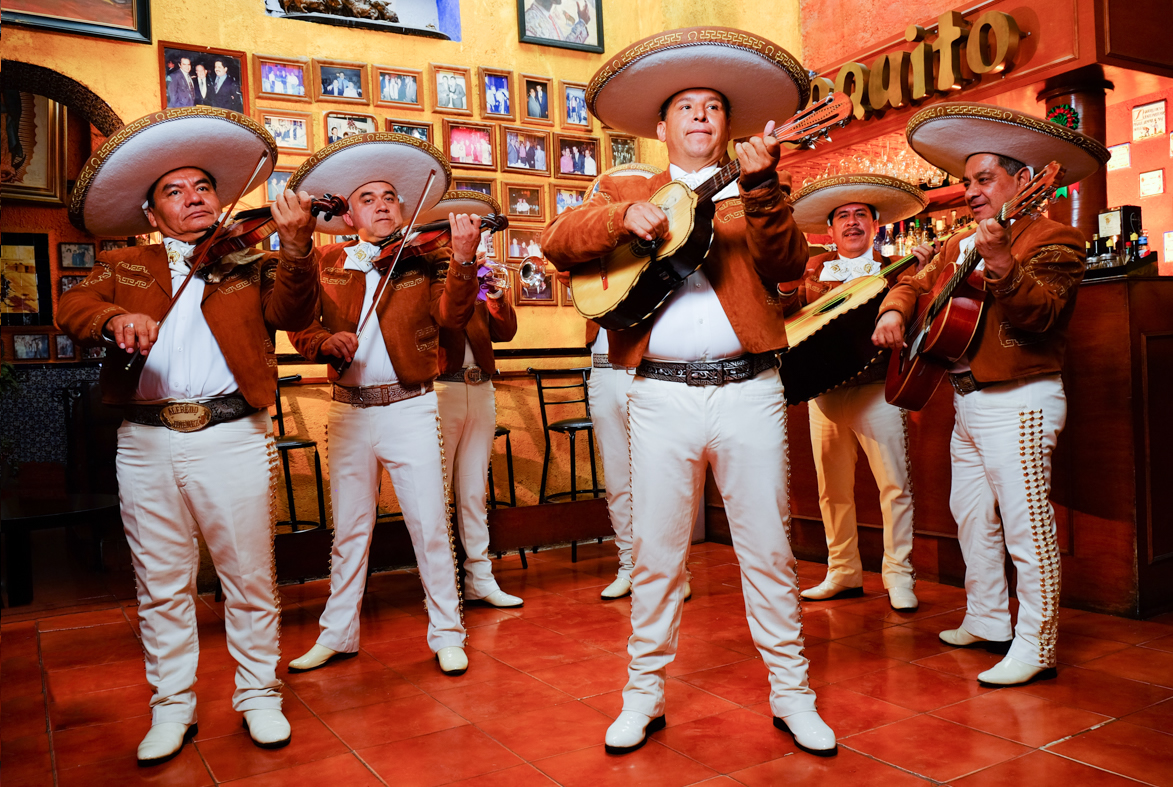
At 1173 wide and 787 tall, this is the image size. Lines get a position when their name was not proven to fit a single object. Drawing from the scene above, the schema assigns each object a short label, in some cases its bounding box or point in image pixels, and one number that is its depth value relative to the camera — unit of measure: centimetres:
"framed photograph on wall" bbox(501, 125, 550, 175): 579
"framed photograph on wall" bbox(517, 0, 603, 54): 583
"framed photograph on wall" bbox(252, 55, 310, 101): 509
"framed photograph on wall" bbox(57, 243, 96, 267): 733
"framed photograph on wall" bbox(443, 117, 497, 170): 560
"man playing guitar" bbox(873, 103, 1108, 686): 279
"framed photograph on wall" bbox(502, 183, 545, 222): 581
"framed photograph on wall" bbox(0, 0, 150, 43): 449
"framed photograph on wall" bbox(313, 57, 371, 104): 523
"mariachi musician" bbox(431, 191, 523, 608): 418
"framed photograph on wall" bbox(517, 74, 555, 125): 584
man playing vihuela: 239
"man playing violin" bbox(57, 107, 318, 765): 253
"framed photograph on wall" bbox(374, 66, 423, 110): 539
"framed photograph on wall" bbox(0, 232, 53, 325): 726
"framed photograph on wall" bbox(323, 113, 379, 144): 526
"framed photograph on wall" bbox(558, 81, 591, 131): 599
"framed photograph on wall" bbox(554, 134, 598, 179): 598
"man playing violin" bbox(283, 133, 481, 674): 324
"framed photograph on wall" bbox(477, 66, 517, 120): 570
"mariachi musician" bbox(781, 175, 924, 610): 380
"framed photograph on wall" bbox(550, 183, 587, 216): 597
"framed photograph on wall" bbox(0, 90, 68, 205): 742
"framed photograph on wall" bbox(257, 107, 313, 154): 511
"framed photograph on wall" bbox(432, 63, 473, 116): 554
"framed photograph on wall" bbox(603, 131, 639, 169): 617
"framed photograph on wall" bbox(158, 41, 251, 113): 484
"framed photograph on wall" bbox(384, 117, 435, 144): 541
